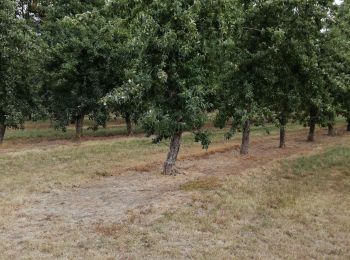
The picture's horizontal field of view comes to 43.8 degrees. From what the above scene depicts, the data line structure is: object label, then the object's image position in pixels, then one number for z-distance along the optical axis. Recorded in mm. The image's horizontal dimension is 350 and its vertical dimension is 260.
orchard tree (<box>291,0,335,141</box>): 20547
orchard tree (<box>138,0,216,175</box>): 16062
